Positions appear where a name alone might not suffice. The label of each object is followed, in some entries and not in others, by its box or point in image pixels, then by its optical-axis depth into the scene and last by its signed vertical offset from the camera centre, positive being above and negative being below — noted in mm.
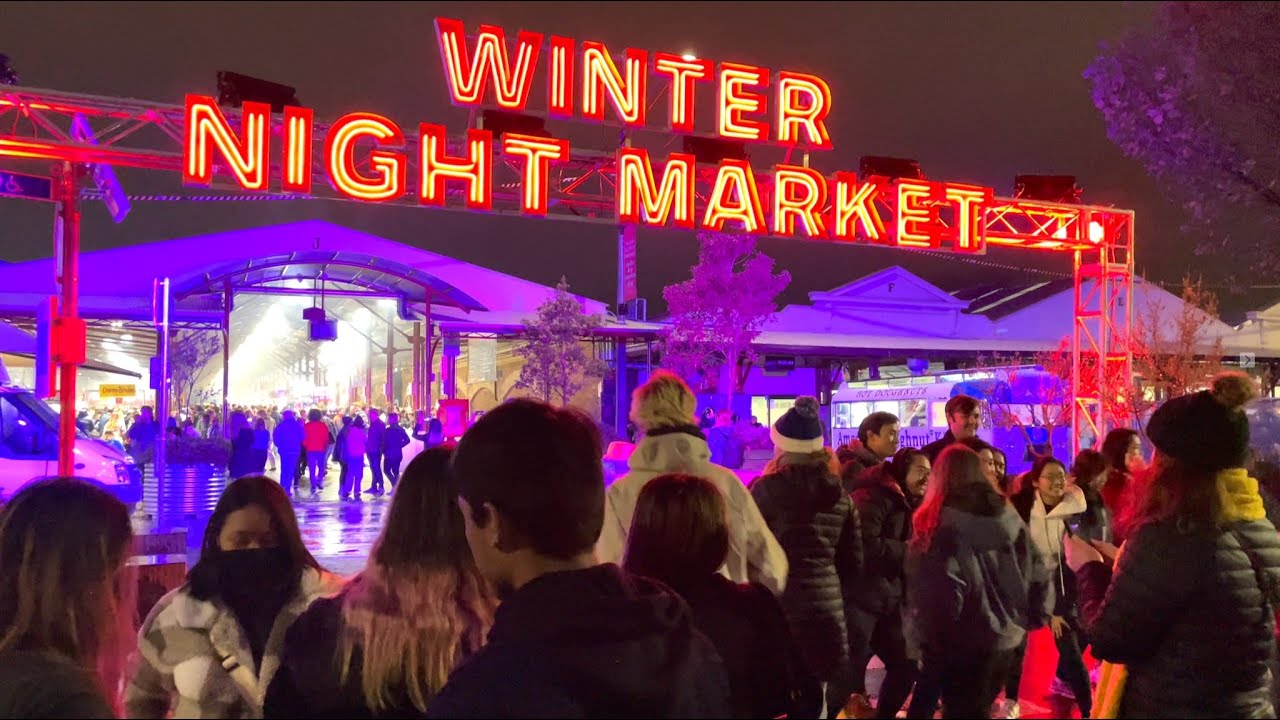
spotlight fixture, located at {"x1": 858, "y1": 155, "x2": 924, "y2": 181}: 13430 +2889
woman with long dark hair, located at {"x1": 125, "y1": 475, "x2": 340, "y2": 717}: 2445 -652
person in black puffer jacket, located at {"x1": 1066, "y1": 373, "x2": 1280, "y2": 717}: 2723 -594
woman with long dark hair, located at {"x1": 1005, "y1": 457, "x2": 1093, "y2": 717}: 5680 -817
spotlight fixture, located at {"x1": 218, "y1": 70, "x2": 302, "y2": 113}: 10289 +2960
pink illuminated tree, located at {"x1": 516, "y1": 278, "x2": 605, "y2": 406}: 29984 +701
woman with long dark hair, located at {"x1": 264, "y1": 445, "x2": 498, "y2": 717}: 2256 -608
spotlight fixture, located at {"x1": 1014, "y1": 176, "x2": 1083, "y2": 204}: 14492 +2829
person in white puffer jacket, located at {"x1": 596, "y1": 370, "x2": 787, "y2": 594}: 3941 -443
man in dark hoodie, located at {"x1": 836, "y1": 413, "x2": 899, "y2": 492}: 5777 -434
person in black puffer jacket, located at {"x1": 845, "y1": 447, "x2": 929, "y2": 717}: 4938 -1108
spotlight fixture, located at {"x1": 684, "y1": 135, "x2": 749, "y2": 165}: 12883 +2965
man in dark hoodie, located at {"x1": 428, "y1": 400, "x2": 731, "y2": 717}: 1429 -368
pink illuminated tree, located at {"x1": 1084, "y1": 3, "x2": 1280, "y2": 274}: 7637 +2388
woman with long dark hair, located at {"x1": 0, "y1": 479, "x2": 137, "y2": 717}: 1902 -489
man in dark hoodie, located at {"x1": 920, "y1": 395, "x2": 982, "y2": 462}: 5961 -247
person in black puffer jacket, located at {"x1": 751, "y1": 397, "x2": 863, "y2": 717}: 4453 -762
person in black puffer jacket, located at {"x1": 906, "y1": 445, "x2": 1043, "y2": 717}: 4383 -960
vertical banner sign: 33281 +3522
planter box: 10922 -1490
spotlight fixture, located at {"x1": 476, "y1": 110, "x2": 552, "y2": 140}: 11820 +3011
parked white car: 12141 -1090
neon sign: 10367 +2535
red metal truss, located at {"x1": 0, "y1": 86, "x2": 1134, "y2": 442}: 9523 +2178
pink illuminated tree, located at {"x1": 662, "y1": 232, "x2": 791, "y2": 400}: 34656 +2448
